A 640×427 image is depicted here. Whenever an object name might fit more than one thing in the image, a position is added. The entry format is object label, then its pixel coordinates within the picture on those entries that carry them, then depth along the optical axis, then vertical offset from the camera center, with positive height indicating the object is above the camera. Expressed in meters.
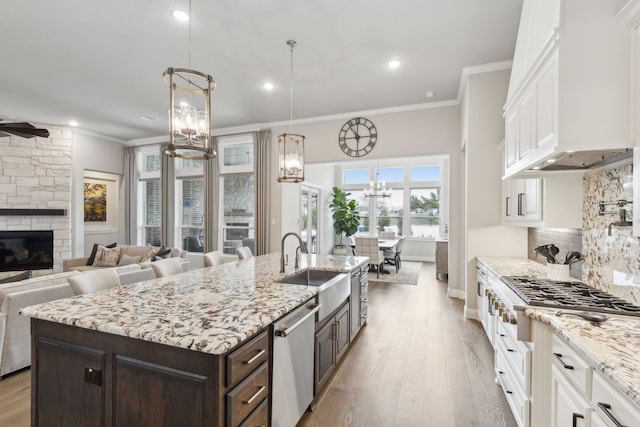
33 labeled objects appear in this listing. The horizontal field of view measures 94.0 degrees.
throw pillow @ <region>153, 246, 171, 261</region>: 5.23 -0.71
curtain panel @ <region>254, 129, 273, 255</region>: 6.37 +0.42
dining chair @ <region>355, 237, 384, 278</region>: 6.43 -0.76
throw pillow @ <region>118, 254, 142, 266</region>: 5.60 -0.87
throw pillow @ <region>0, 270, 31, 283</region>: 3.08 -0.67
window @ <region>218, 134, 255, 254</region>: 6.86 +0.48
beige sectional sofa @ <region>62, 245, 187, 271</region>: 5.45 -0.80
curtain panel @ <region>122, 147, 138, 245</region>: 7.76 +0.46
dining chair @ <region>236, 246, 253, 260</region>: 3.82 -0.52
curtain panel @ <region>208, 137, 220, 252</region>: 6.87 +0.25
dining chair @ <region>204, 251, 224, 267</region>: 3.64 -0.57
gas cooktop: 1.61 -0.51
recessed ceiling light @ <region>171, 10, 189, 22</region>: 2.86 +1.93
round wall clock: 5.62 +1.48
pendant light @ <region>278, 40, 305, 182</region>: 3.39 +0.55
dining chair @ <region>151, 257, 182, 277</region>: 2.73 -0.51
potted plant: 9.53 +0.00
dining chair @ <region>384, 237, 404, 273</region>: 7.04 -1.00
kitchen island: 1.21 -0.65
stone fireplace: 5.95 +0.56
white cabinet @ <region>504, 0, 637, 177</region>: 1.49 +0.71
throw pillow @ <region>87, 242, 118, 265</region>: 5.70 -0.83
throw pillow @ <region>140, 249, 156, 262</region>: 5.45 -0.78
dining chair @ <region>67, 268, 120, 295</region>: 2.07 -0.50
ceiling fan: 2.95 +0.85
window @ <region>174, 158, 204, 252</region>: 7.34 +0.19
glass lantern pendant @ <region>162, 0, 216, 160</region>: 1.92 +0.59
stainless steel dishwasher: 1.62 -0.91
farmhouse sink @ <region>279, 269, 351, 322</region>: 2.24 -0.65
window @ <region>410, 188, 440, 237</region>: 9.30 +0.06
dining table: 6.93 -0.75
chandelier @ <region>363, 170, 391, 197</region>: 8.49 +0.71
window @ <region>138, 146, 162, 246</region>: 7.87 +0.34
